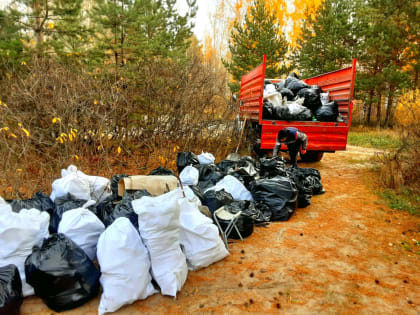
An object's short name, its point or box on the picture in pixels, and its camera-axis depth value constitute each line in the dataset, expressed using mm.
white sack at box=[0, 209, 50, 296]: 2174
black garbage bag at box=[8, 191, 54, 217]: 2871
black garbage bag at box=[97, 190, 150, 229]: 2656
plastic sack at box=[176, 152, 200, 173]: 4880
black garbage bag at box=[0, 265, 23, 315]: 1902
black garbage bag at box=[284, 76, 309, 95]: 7496
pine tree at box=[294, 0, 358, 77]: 14867
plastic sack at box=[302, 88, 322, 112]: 6906
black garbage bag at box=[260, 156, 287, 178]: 4434
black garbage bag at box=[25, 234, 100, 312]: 2068
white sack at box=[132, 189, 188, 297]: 2252
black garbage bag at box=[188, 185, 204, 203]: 3741
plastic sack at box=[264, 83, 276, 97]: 6655
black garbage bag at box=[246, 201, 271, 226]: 3650
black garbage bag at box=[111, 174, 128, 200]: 3507
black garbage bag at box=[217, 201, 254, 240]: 3255
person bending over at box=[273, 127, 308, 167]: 5424
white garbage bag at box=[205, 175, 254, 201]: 4105
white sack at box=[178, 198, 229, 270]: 2650
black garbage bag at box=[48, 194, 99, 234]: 2854
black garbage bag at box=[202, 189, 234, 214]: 3635
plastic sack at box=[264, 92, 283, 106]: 6527
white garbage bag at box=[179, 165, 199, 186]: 4277
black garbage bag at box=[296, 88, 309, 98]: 7086
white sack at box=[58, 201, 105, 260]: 2439
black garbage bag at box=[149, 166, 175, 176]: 4062
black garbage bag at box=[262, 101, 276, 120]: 6270
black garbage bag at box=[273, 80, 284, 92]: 7859
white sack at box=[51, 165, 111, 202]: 3213
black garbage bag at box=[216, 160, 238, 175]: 5031
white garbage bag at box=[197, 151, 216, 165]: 5062
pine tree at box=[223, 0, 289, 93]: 15328
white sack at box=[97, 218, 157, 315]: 2104
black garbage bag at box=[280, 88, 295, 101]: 7293
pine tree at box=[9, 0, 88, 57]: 6903
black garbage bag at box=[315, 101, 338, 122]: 6484
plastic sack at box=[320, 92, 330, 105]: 7116
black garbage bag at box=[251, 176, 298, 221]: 3853
